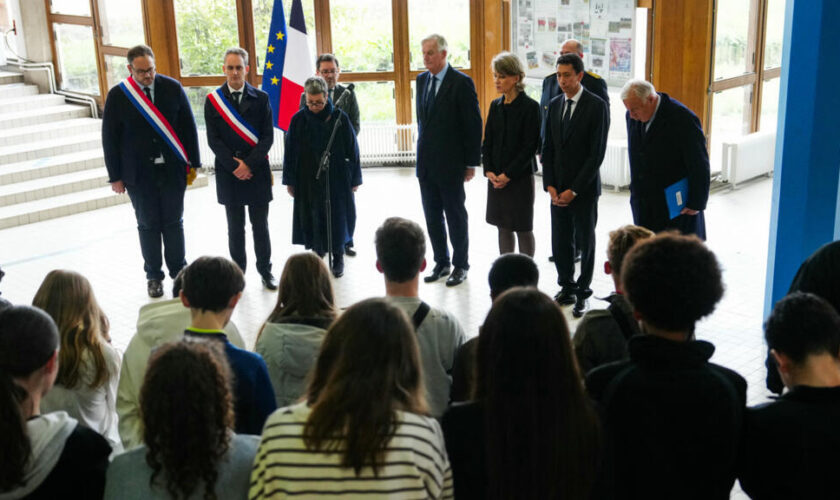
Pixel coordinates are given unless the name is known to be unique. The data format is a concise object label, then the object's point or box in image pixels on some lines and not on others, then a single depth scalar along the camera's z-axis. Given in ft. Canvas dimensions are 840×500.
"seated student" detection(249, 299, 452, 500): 6.06
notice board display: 27.12
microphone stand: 17.87
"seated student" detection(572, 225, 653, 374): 9.18
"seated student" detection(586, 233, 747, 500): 6.89
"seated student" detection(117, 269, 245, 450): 9.01
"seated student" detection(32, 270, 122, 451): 9.39
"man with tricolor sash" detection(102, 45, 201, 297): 18.92
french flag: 21.91
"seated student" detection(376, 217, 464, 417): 9.28
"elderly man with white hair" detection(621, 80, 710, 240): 15.44
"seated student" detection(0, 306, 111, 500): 6.54
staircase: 27.68
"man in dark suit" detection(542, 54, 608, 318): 16.93
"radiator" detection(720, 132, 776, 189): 28.35
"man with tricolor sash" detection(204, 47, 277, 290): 19.27
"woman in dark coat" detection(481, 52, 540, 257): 17.90
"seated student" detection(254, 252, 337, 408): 9.40
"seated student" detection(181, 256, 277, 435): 8.13
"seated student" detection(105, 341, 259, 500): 6.28
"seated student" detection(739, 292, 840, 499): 6.86
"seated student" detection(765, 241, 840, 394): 9.68
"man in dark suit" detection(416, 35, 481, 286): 19.22
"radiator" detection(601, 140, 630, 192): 27.91
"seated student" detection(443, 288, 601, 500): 6.56
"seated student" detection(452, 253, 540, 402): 9.44
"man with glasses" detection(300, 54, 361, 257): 22.48
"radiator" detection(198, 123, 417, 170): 32.91
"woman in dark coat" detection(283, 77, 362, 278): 19.44
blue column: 13.74
